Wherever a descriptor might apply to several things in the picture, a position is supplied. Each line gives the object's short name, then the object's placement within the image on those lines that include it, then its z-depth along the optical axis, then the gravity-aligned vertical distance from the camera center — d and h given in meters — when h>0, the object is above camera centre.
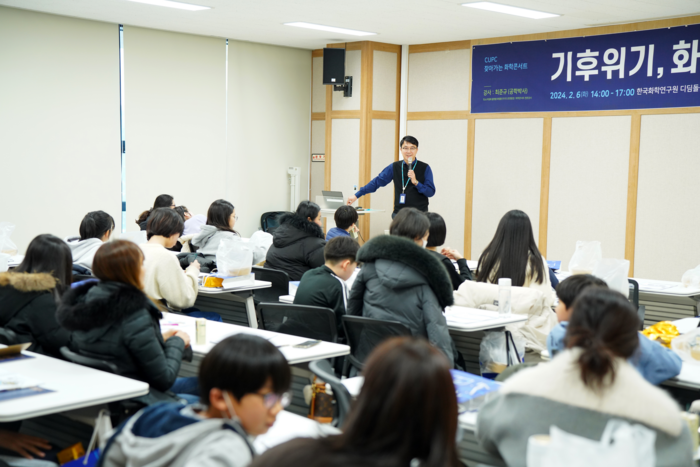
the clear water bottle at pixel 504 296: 3.82 -0.71
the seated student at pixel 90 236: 4.75 -0.55
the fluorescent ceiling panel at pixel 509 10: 6.74 +1.60
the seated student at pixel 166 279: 4.34 -0.74
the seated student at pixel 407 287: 3.37 -0.60
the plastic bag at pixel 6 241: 5.86 -0.70
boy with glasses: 1.50 -0.60
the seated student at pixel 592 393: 1.74 -0.58
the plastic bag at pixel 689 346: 3.01 -0.77
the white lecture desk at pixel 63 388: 2.28 -0.82
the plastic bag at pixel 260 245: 6.02 -0.74
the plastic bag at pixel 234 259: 4.91 -0.69
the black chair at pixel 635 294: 4.69 -0.86
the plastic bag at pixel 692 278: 5.05 -0.79
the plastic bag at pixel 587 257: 4.95 -0.63
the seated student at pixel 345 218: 5.50 -0.42
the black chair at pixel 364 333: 3.29 -0.83
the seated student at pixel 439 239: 4.58 -0.49
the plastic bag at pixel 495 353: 3.83 -1.03
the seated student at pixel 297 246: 5.31 -0.63
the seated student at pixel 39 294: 3.07 -0.61
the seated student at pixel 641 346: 2.49 -0.65
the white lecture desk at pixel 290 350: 3.01 -0.85
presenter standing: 7.67 -0.15
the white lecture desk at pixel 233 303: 4.85 -1.04
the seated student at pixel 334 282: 3.87 -0.66
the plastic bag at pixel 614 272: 4.06 -0.62
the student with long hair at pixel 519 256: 4.17 -0.54
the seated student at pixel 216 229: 5.55 -0.54
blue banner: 7.33 +1.11
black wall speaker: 9.19 +1.32
